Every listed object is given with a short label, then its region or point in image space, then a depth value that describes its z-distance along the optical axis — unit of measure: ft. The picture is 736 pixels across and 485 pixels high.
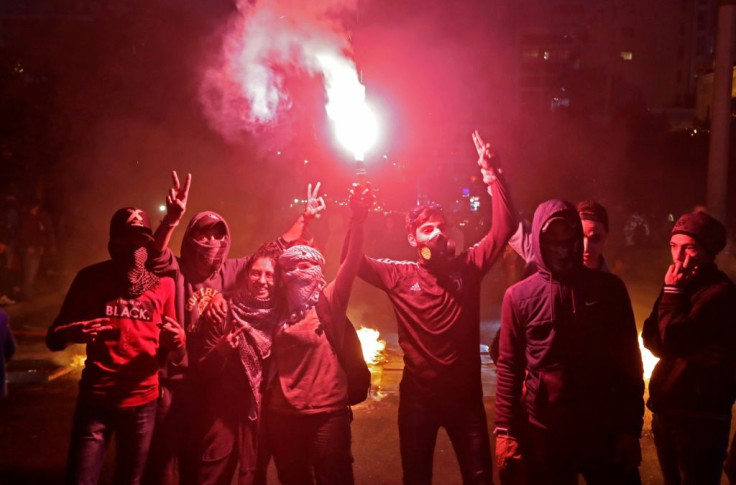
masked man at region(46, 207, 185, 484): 12.53
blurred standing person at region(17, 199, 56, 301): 42.65
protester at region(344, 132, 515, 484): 13.33
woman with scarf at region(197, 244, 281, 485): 13.15
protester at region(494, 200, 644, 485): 11.46
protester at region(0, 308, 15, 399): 13.67
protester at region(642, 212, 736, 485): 12.01
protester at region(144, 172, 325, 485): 13.42
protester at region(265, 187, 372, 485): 12.89
